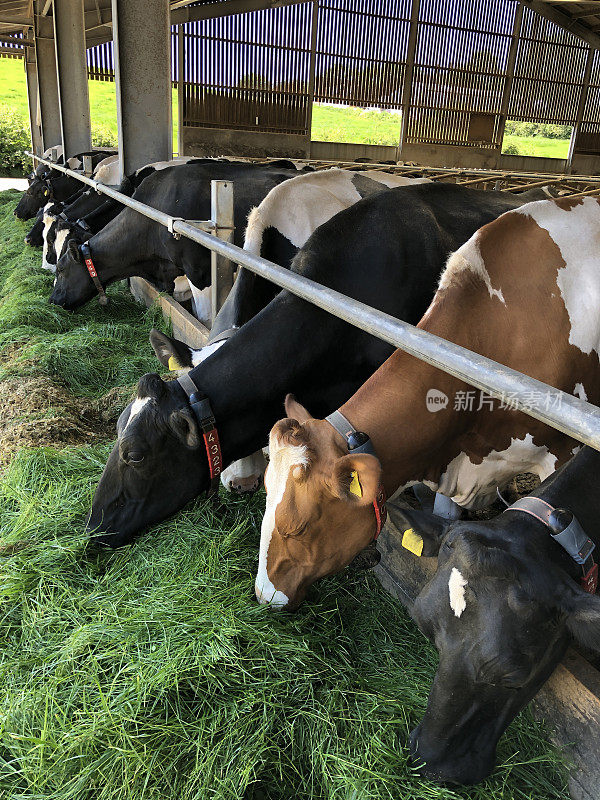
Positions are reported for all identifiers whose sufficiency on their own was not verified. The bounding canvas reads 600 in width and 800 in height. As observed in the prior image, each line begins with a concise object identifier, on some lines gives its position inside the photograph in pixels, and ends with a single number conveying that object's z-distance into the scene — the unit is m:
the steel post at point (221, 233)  3.90
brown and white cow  2.04
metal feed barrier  1.10
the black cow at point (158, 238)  5.93
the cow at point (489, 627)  1.59
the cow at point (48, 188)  12.12
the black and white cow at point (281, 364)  2.76
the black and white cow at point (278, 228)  3.40
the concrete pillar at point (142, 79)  6.73
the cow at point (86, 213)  7.07
